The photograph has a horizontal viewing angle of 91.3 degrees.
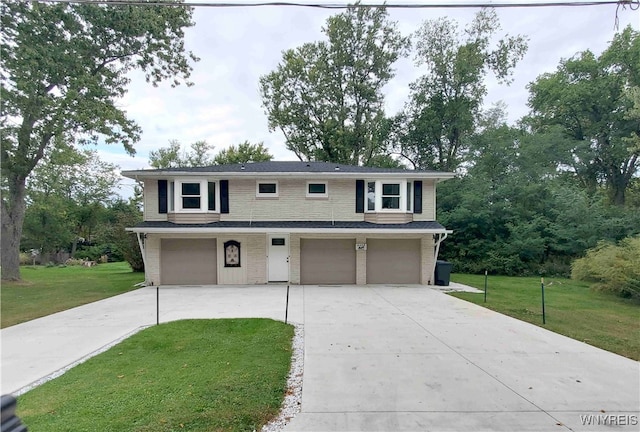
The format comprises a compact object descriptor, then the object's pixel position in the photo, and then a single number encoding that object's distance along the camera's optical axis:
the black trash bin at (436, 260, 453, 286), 12.90
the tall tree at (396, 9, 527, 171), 23.41
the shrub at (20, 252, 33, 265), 24.78
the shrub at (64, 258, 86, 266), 23.91
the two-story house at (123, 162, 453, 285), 12.84
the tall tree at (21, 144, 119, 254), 24.48
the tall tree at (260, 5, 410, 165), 23.94
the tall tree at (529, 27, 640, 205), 22.59
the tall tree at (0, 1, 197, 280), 12.22
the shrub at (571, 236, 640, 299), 9.98
